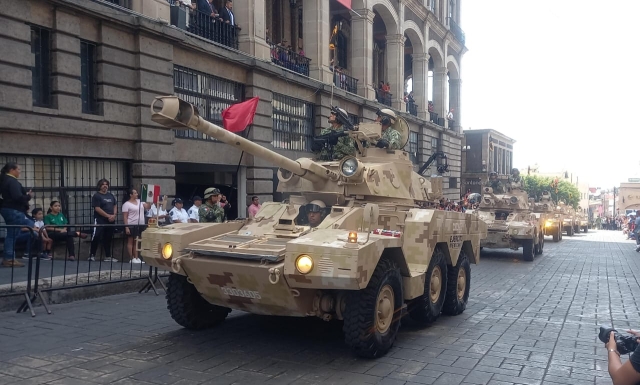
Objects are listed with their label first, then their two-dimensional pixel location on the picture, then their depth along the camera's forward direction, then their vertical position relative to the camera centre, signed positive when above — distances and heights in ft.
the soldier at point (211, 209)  31.35 -1.07
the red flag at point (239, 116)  35.58 +4.42
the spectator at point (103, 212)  34.96 -1.45
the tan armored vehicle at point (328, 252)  18.29 -2.15
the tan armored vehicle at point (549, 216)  75.11 -3.70
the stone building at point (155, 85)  37.27 +8.60
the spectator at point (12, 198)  31.65 -0.46
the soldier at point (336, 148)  29.94 +2.12
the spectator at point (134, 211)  37.25 -1.40
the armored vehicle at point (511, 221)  55.57 -3.24
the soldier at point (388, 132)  28.71 +2.90
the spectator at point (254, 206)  48.85 -1.45
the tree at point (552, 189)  193.06 +0.11
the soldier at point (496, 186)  65.31 +0.27
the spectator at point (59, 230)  32.90 -2.28
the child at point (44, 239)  33.04 -2.64
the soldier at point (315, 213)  23.24 -0.96
